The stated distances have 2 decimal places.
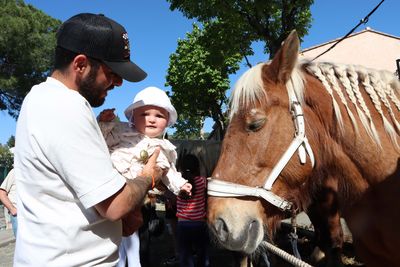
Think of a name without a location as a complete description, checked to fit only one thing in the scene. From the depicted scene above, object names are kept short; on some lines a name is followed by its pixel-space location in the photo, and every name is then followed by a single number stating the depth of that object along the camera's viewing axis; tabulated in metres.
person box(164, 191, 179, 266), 6.61
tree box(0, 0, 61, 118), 19.50
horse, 2.17
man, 1.37
